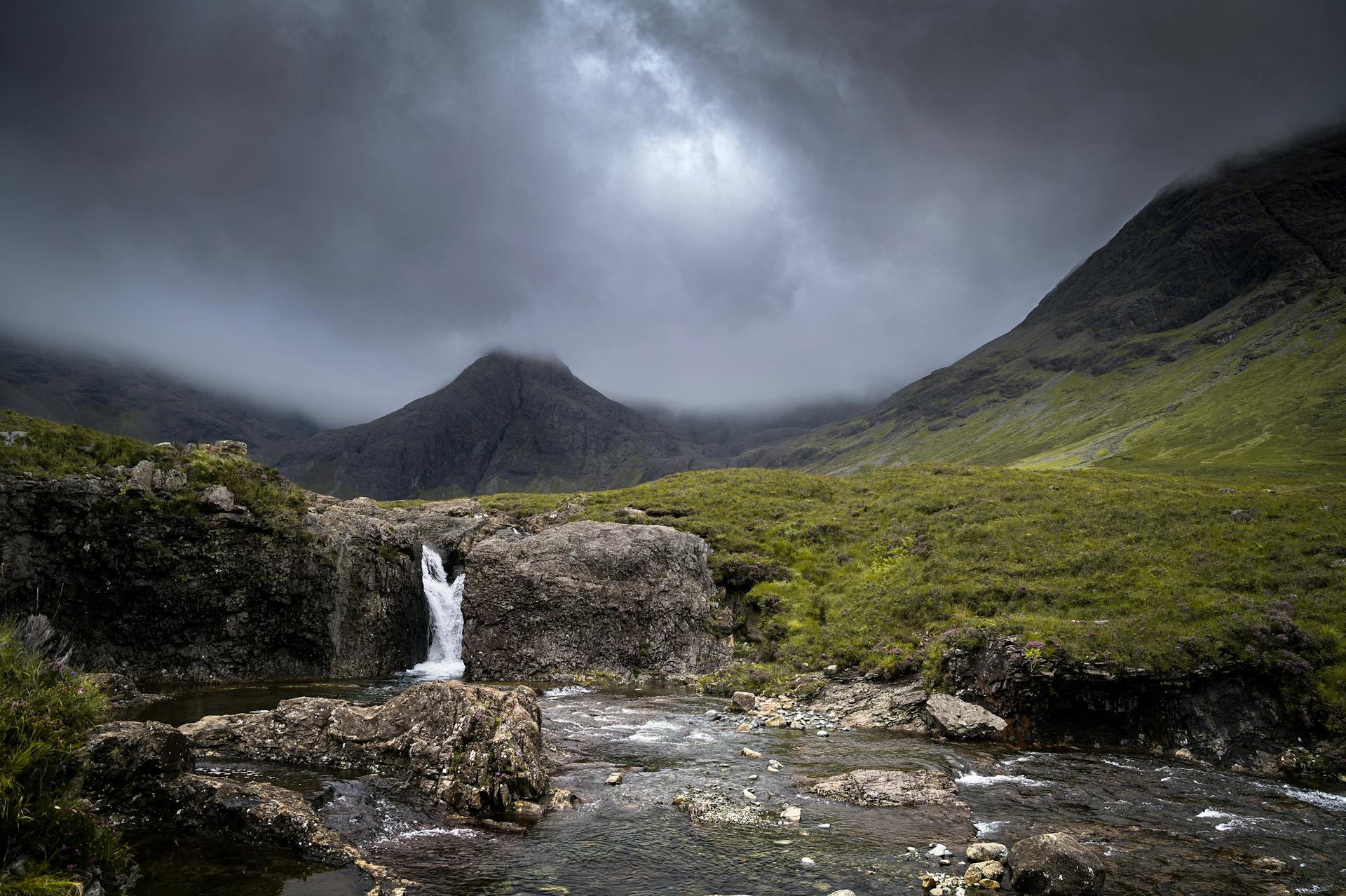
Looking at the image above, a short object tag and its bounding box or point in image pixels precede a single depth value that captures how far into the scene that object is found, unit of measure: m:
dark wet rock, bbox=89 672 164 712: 18.92
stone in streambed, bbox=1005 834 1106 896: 9.52
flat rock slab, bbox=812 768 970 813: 14.36
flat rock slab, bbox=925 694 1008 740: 19.98
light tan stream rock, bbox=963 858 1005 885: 10.25
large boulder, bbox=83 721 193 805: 9.27
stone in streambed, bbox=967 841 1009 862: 10.95
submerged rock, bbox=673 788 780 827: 13.00
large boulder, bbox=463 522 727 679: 33.03
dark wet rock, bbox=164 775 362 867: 9.97
